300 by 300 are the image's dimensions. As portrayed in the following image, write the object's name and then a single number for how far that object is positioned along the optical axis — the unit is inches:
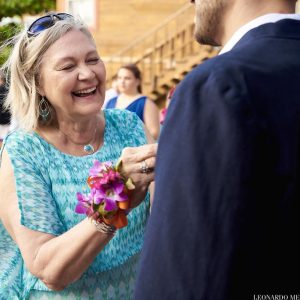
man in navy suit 47.7
